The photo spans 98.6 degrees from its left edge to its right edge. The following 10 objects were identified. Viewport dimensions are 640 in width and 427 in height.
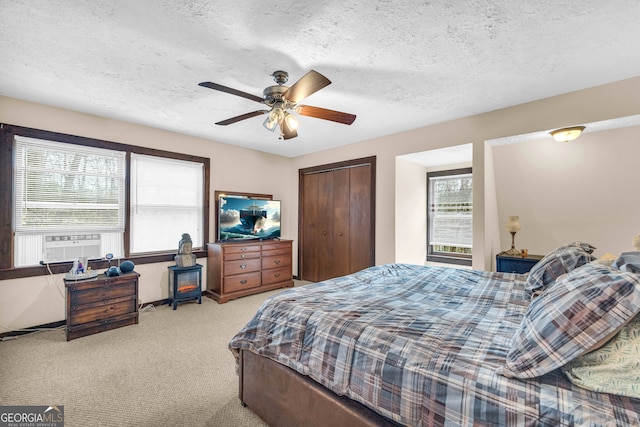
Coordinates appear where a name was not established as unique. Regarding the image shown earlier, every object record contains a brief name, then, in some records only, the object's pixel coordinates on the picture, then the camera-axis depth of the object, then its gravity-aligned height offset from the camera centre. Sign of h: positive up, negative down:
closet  4.45 +0.00
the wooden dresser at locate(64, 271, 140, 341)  2.84 -0.92
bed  0.90 -0.55
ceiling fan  2.13 +0.95
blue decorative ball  3.31 -0.57
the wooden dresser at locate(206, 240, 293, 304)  4.12 -0.78
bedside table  3.08 -0.51
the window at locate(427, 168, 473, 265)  4.51 +0.04
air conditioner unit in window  3.14 -0.33
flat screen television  4.46 +0.00
